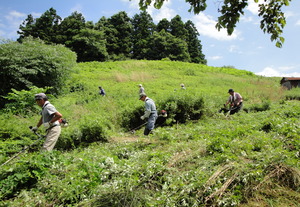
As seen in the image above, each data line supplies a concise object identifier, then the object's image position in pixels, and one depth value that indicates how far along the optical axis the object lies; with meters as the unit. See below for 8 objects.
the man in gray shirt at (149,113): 7.23
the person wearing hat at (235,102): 10.21
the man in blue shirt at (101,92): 15.19
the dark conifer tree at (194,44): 55.03
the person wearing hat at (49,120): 5.38
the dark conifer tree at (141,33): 50.03
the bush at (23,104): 10.54
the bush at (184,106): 9.97
